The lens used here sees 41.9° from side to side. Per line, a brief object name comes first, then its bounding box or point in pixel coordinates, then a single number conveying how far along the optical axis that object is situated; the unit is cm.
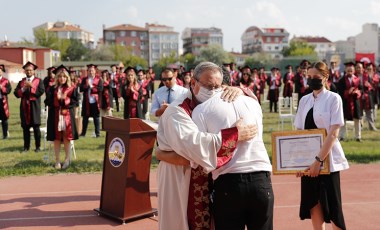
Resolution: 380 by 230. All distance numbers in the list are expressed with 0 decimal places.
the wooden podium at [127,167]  602
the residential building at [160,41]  15050
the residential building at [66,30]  14100
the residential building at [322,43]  16000
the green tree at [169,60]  11412
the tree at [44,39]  9356
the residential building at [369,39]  11961
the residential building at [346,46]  16125
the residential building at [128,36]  14412
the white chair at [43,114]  1121
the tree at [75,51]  10188
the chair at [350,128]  1373
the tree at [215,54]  10488
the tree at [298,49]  11662
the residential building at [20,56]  6875
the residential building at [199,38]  15900
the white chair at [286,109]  1322
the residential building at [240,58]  14760
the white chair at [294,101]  1416
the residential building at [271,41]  15838
